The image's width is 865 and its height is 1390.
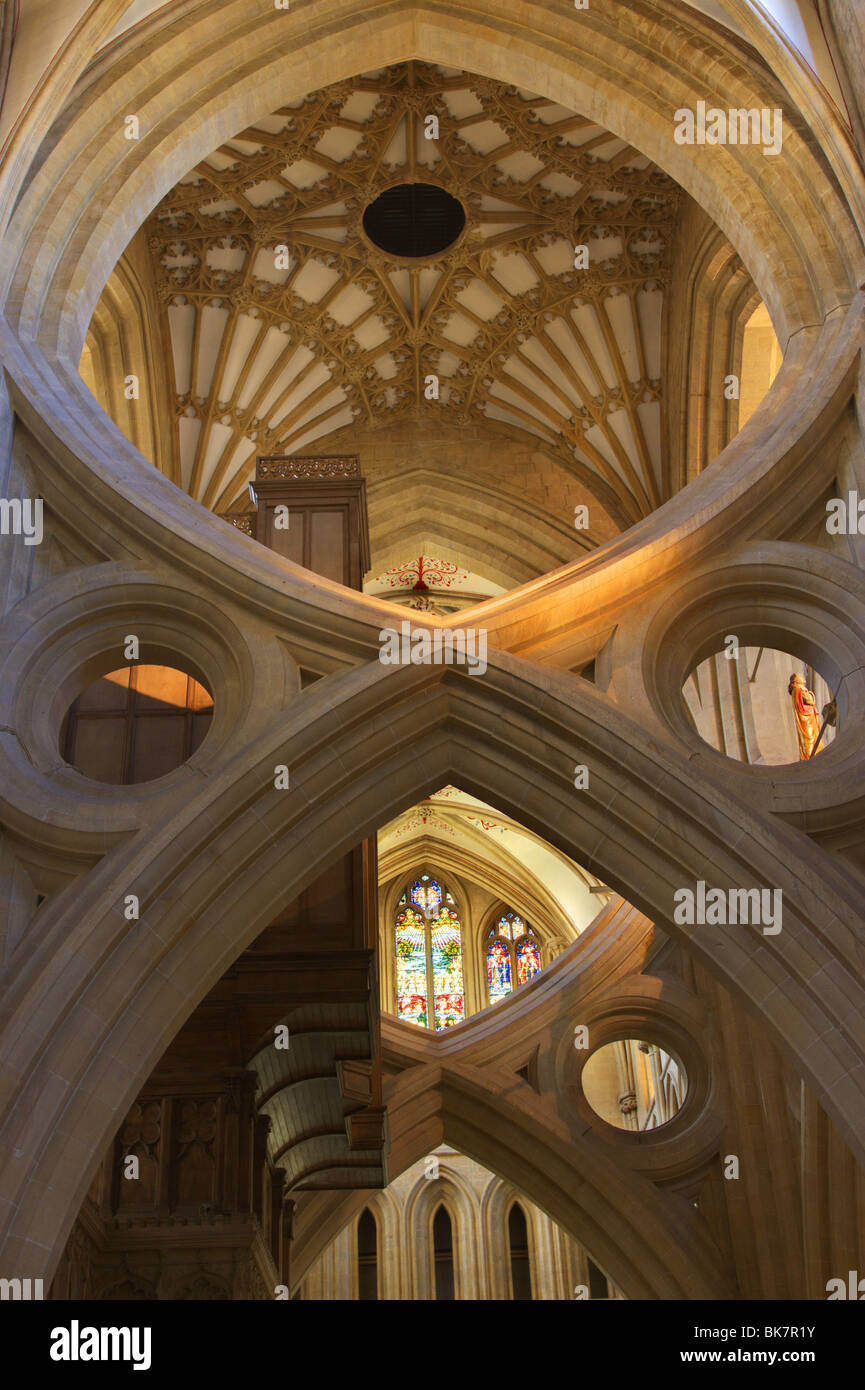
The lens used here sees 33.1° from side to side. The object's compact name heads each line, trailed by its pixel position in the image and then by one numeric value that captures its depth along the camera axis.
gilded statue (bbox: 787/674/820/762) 13.22
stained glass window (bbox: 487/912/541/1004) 21.11
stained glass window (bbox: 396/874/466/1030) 20.81
